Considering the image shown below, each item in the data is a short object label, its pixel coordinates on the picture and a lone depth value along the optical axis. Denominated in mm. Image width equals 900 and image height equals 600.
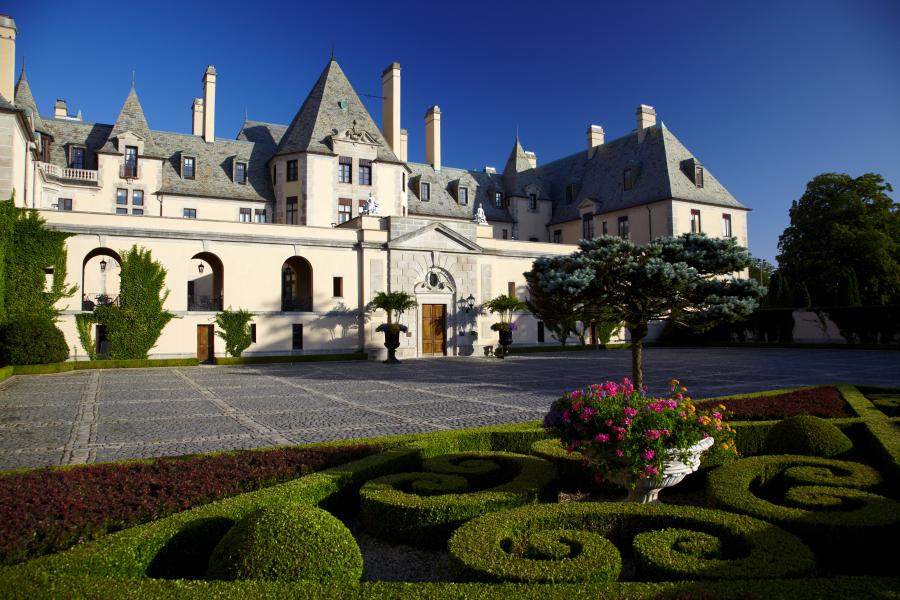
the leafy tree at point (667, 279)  13859
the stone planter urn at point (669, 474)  6469
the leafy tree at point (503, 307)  36406
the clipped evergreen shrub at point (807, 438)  8641
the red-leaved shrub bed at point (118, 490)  5391
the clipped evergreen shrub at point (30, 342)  24422
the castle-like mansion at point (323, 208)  31766
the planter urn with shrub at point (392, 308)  32531
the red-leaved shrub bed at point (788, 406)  11695
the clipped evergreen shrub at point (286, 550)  4418
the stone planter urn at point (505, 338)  36062
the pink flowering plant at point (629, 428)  6273
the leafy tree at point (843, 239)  45750
